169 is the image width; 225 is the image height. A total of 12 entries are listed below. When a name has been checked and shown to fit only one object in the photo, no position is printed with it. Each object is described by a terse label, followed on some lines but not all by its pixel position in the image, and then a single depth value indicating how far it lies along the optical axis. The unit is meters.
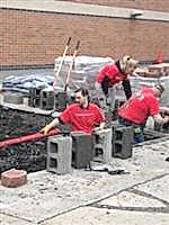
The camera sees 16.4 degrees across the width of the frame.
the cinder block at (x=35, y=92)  15.70
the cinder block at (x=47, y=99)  15.17
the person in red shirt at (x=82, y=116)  9.22
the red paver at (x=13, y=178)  7.53
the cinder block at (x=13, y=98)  16.34
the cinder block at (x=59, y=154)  8.41
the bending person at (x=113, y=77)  12.60
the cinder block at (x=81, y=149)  8.68
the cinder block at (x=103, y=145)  9.18
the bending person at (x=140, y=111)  10.14
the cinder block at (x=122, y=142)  9.62
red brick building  21.36
